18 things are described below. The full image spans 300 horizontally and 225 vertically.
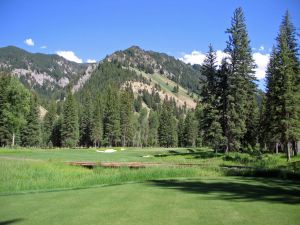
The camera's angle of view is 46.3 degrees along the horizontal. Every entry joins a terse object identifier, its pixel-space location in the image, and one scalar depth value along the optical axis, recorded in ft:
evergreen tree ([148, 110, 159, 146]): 522.56
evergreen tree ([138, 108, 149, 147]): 537.89
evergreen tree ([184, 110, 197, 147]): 428.56
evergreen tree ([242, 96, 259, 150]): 206.64
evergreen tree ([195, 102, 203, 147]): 460.14
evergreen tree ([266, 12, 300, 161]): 148.97
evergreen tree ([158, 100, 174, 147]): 420.77
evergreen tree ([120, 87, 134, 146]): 381.60
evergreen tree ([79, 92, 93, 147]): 406.00
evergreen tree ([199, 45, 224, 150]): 159.42
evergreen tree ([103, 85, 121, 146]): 366.22
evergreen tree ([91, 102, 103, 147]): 379.96
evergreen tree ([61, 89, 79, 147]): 351.87
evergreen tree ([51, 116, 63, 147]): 387.57
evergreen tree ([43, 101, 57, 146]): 413.55
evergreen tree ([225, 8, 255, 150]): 159.84
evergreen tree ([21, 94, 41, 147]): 328.60
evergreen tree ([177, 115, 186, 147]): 442.50
